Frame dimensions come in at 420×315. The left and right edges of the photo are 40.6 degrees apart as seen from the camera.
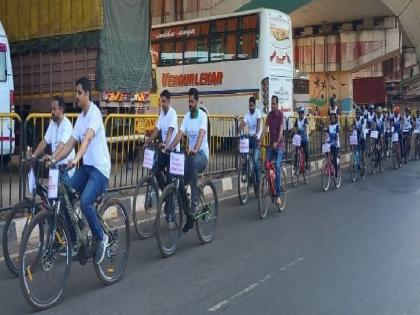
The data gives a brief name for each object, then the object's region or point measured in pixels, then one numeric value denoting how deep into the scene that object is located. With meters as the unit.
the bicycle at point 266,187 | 9.25
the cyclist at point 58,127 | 6.37
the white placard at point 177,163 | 6.77
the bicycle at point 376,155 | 16.04
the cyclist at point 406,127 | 19.09
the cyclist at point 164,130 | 7.61
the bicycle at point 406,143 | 19.08
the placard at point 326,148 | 12.37
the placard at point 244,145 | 9.99
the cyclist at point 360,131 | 14.55
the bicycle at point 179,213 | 6.59
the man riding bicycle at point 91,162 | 5.30
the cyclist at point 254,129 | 10.20
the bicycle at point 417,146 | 20.95
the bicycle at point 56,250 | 4.76
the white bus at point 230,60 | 17.52
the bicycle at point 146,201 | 7.53
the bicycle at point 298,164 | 13.22
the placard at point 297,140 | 12.90
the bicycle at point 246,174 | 10.17
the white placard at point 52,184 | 4.96
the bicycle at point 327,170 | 12.41
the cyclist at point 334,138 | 12.66
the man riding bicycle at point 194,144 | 7.05
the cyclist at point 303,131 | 13.41
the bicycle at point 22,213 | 5.56
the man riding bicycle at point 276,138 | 9.59
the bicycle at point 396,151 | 17.52
